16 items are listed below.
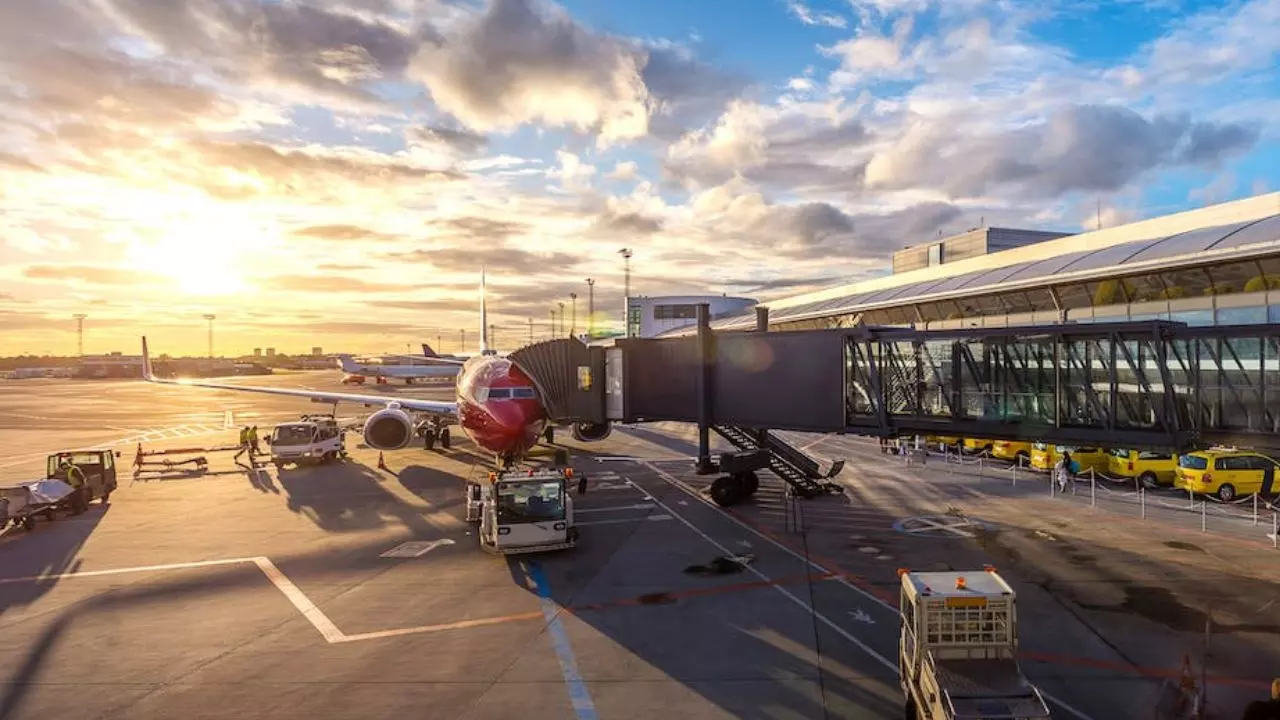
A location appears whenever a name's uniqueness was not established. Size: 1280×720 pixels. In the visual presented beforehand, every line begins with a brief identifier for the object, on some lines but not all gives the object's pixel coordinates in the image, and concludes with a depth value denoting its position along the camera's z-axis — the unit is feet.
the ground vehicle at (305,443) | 142.51
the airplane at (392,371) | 498.69
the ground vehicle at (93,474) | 107.90
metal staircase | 110.11
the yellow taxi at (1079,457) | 124.98
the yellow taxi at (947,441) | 160.66
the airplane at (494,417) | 112.68
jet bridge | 61.87
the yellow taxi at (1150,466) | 115.85
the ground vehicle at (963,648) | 35.35
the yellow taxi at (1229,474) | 104.53
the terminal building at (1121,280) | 94.79
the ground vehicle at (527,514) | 74.23
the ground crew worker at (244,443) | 160.97
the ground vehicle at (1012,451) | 138.21
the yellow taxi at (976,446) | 150.92
